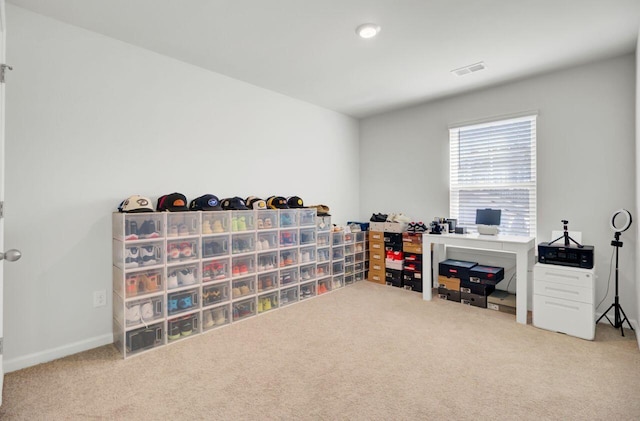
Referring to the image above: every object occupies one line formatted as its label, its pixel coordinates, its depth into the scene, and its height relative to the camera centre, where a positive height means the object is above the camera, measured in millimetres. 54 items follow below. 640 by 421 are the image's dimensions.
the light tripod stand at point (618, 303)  2807 -865
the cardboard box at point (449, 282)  3672 -859
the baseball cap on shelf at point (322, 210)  4098 +8
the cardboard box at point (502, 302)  3320 -988
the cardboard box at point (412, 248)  4117 -496
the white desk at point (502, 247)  3072 -392
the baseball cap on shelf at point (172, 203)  2756 +70
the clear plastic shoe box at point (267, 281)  3352 -764
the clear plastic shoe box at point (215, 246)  2936 -339
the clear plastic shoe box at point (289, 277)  3562 -764
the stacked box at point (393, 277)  4285 -924
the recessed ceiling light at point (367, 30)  2482 +1462
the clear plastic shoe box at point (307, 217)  3757 -77
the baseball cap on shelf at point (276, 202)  3578 +99
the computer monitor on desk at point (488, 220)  3574 -116
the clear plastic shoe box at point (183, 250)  2707 -347
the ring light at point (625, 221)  2797 -102
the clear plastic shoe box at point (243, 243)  3143 -328
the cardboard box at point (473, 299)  3486 -1007
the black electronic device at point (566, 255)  2760 -409
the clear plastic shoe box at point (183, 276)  2713 -574
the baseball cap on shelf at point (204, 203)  2969 +74
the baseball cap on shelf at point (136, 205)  2551 +50
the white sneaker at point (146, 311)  2543 -817
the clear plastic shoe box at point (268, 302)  3328 -989
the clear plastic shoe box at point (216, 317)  2920 -1010
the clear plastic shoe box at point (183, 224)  2729 -119
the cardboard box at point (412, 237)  4118 -358
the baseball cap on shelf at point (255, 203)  3367 +84
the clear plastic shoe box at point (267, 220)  3347 -98
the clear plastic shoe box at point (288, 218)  3574 -84
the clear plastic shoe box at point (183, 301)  2697 -796
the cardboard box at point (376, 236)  4484 -364
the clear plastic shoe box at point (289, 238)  3568 -312
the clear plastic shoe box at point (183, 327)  2689 -1018
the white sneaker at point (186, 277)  2783 -589
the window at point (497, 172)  3607 +470
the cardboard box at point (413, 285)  4105 -989
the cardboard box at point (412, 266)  4109 -738
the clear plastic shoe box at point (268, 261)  3354 -552
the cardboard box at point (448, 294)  3677 -1001
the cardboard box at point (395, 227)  4320 -227
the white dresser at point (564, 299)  2668 -792
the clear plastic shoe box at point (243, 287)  3125 -778
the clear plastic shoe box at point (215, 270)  2934 -561
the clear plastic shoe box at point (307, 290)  3787 -974
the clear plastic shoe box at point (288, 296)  3555 -983
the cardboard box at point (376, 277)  4473 -969
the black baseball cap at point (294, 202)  3749 +104
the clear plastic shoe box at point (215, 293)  2926 -789
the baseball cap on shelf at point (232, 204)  3160 +69
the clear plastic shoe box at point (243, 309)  3143 -999
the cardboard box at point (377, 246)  4492 -512
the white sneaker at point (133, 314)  2477 -818
